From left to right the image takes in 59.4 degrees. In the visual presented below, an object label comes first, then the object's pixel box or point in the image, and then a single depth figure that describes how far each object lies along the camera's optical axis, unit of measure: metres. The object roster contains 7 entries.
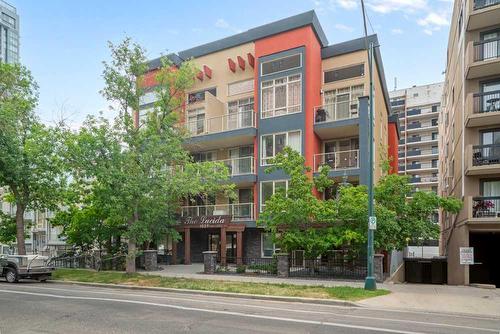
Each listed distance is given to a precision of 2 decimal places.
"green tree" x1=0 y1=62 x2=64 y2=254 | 24.11
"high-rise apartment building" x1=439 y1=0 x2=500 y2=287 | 22.67
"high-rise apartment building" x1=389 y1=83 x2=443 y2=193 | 77.44
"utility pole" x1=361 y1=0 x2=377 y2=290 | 16.09
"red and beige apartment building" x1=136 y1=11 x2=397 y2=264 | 27.03
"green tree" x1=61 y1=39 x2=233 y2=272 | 21.08
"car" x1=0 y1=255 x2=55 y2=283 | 21.11
